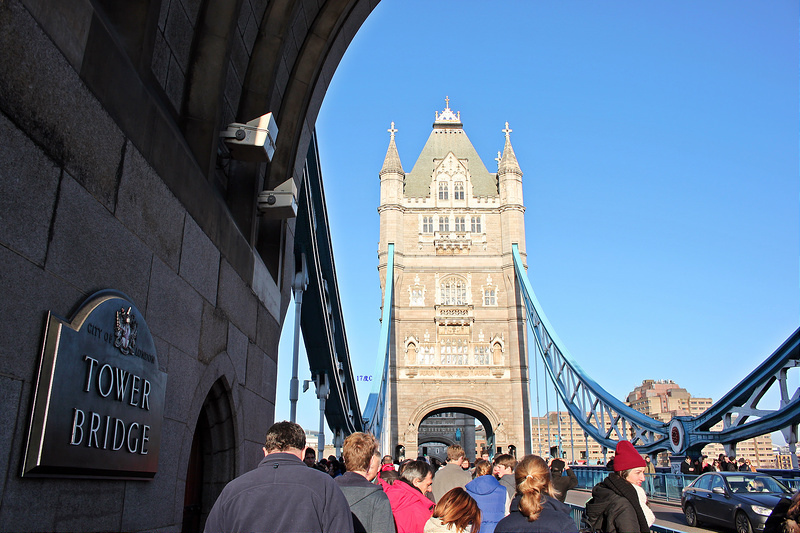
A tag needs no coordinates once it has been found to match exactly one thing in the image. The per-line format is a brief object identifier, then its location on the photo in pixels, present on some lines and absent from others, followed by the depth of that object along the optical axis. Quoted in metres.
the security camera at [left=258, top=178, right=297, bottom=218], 5.57
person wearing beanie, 3.38
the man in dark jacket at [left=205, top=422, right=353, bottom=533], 2.35
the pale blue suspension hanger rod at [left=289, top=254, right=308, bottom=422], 10.67
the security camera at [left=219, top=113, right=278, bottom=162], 4.70
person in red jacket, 3.50
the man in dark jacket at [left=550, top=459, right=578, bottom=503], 5.82
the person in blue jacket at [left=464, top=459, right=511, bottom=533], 4.33
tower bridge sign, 2.39
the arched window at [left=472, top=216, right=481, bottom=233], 38.66
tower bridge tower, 34.00
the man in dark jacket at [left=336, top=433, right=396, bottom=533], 2.97
